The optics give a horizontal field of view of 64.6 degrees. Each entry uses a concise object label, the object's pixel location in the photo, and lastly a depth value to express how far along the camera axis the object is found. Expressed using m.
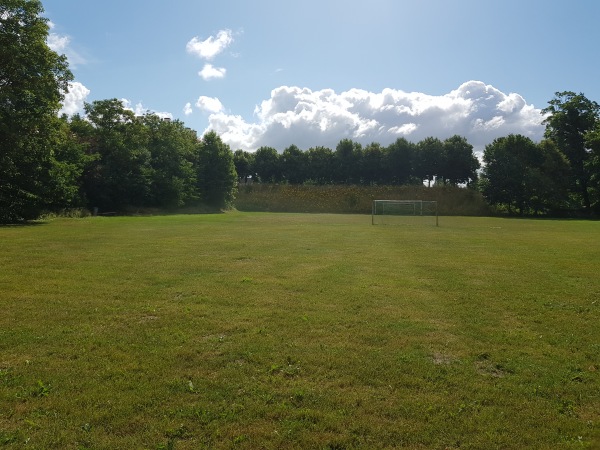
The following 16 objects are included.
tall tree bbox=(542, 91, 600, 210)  74.94
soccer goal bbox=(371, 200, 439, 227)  50.34
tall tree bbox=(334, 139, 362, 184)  104.25
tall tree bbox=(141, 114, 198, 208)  64.25
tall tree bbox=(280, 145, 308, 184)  107.81
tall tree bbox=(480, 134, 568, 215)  74.69
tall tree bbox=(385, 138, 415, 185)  99.94
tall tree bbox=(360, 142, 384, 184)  102.44
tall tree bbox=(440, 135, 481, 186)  96.19
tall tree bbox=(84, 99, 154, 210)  56.09
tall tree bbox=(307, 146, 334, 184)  106.00
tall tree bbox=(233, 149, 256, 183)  112.81
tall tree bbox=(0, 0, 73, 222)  30.89
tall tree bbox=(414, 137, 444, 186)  96.44
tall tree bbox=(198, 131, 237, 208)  77.75
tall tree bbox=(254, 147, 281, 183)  109.81
